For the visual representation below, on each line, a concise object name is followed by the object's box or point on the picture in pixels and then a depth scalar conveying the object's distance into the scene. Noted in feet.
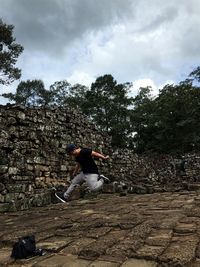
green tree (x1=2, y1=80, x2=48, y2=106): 83.43
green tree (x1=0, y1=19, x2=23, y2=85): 47.81
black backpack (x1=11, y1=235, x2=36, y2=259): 6.96
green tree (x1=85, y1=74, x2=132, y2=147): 79.76
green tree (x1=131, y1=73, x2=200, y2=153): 67.82
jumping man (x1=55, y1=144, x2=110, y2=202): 16.37
